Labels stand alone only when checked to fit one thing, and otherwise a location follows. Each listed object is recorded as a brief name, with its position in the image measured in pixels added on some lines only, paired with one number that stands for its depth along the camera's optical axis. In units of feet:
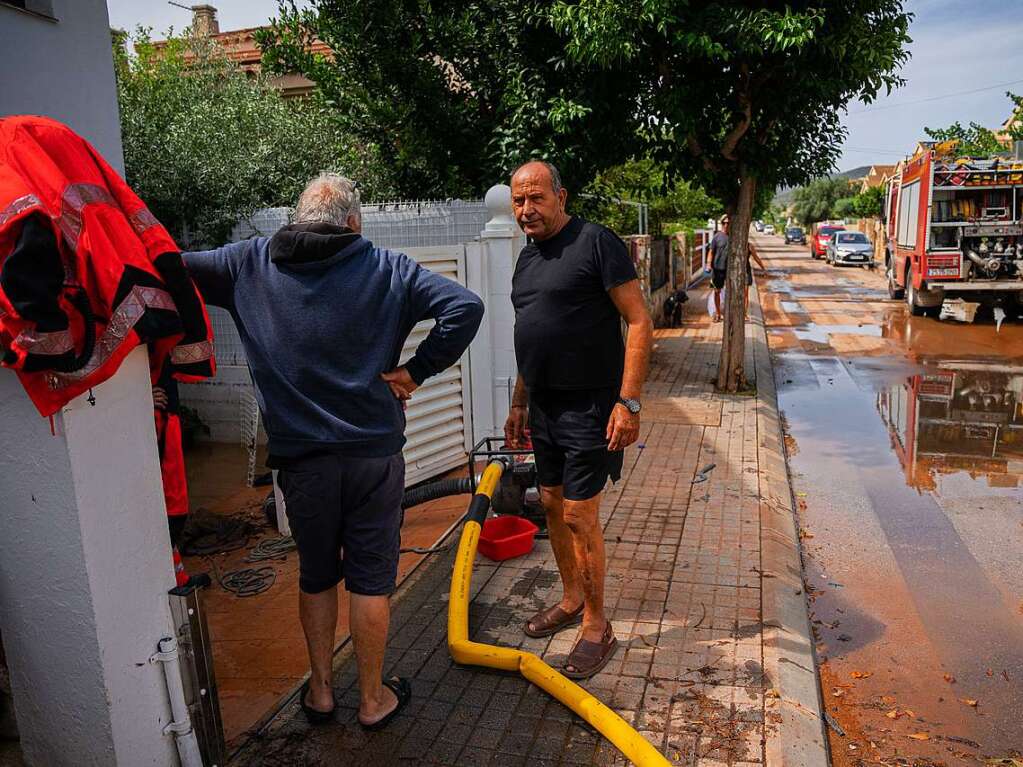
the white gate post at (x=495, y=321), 22.18
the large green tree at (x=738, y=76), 26.16
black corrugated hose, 17.44
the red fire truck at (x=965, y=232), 53.42
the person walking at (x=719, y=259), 47.80
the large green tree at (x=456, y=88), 28.58
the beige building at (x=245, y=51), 47.21
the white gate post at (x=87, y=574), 7.84
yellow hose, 9.62
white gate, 20.25
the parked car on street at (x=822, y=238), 128.29
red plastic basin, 15.72
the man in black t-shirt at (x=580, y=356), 11.29
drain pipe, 8.66
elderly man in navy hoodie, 9.35
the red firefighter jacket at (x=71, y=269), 7.27
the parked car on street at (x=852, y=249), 111.34
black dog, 52.54
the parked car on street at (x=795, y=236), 204.85
